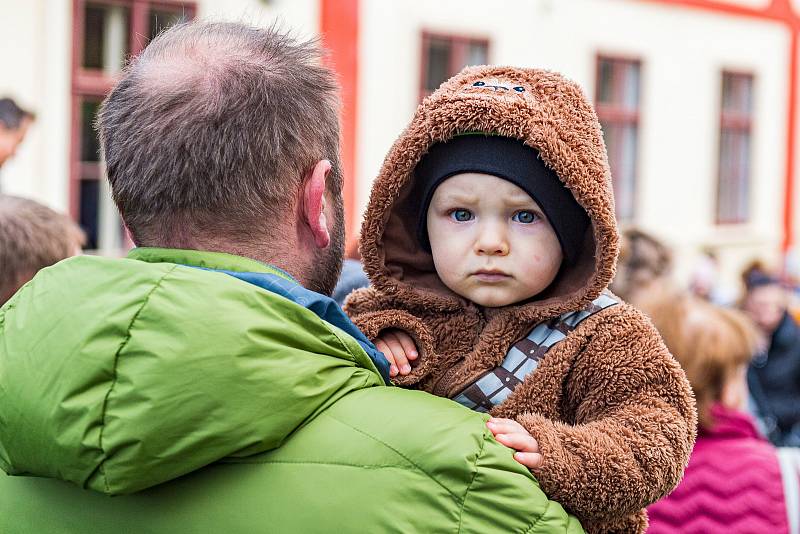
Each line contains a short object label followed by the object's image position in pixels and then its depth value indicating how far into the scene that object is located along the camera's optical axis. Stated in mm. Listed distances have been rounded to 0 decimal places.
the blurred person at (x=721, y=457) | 2701
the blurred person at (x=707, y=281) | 9641
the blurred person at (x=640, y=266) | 4348
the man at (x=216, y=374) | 1299
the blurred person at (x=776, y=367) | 6078
